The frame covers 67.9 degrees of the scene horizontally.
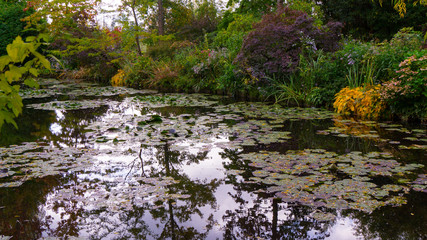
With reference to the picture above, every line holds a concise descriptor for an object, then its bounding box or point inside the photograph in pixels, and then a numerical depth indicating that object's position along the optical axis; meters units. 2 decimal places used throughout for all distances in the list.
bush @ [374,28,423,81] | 5.92
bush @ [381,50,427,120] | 5.03
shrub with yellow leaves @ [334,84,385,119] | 5.65
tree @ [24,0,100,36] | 12.56
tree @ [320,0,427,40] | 14.59
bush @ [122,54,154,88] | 13.30
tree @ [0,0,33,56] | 15.38
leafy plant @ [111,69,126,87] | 14.20
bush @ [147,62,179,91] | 11.65
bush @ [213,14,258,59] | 12.68
